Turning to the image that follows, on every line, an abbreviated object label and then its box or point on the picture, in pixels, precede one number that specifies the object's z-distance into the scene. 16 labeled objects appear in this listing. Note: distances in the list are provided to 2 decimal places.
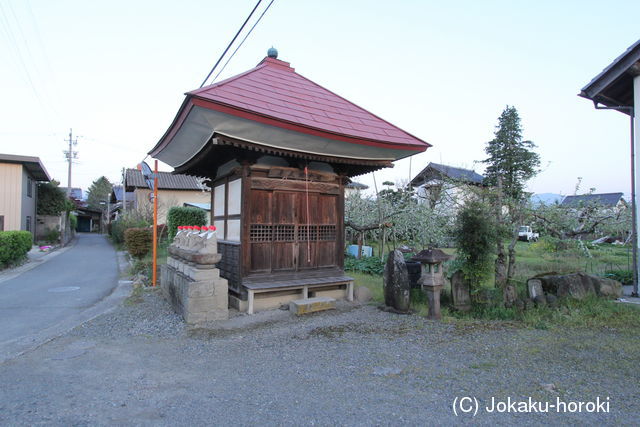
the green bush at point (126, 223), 23.19
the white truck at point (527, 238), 25.59
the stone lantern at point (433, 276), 6.30
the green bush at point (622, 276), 9.76
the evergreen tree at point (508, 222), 6.79
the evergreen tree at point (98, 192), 64.05
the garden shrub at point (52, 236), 24.72
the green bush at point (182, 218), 17.05
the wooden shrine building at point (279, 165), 5.99
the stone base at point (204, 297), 5.89
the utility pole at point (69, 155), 32.47
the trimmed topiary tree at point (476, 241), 6.47
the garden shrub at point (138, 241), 13.89
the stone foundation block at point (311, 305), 6.55
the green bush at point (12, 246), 13.52
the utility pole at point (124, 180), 31.92
